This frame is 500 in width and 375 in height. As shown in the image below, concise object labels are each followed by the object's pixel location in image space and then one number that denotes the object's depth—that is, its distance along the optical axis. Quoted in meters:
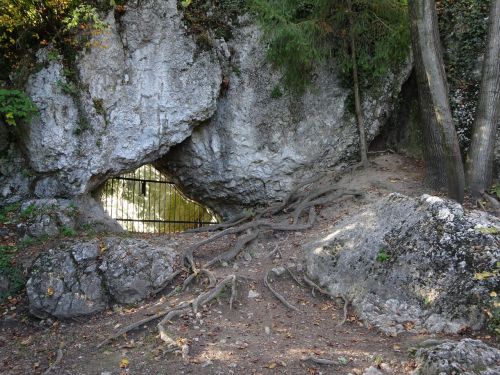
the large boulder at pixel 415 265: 5.36
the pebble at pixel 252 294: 6.41
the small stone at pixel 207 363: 4.77
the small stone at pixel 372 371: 4.45
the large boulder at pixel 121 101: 8.31
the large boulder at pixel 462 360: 3.79
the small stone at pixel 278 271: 6.91
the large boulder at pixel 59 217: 7.73
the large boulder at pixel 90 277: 6.58
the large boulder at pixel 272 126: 9.71
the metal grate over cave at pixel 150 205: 13.88
